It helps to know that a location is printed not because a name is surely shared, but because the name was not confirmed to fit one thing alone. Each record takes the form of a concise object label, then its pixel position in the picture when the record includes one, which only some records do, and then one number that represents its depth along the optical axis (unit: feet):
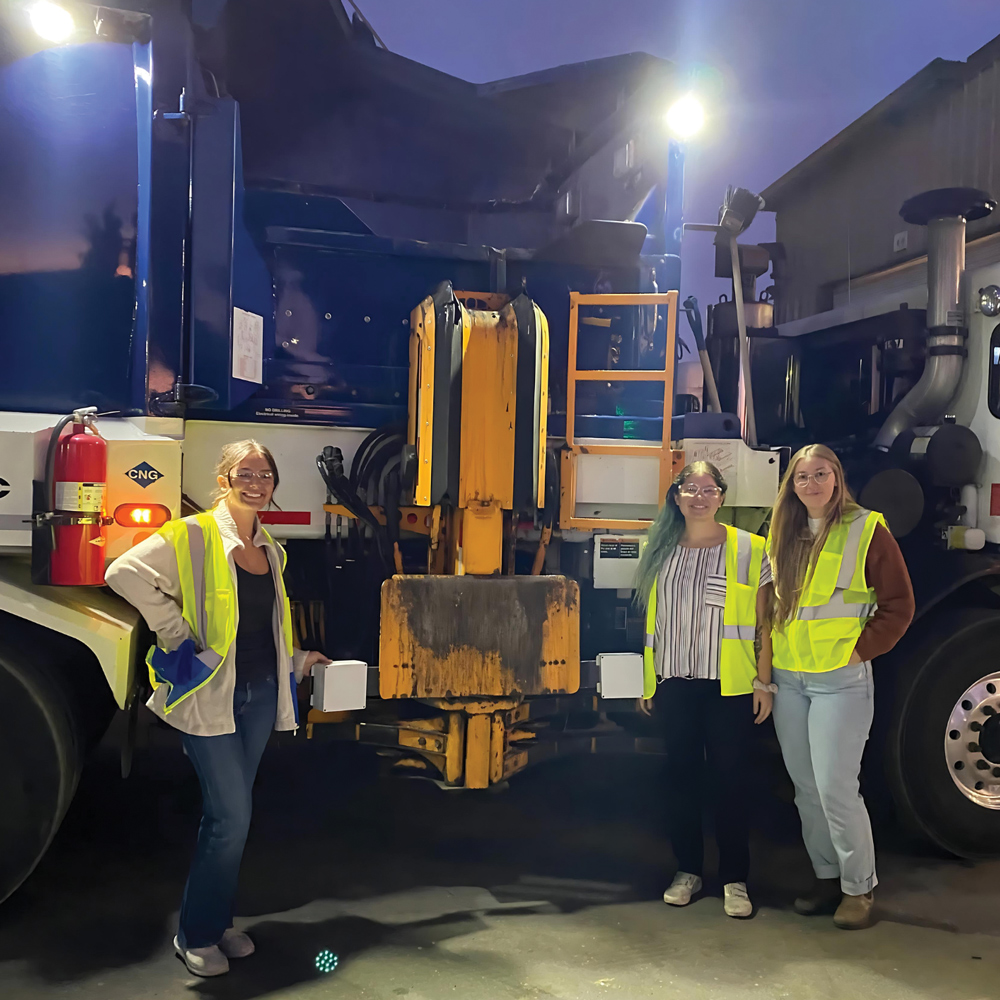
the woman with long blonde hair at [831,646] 10.07
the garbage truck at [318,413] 9.53
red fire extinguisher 8.85
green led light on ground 9.10
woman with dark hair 10.37
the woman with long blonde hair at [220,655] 8.50
